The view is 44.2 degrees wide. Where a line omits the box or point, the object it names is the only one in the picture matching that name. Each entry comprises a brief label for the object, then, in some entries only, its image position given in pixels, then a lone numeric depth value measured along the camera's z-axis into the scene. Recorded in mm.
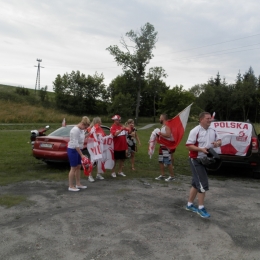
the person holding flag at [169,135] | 8477
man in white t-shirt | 5541
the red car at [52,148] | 9305
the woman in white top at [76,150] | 7078
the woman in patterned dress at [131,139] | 10109
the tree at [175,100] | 57969
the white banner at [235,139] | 8820
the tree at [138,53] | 53969
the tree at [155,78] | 62062
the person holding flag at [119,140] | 8844
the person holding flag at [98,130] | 8633
